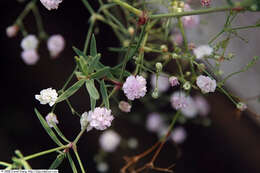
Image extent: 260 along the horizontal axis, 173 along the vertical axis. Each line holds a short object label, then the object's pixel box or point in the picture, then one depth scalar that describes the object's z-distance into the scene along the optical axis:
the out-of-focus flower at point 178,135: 0.41
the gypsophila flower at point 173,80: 0.31
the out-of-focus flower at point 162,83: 0.40
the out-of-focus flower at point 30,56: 0.38
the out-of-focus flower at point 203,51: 0.31
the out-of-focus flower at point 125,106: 0.32
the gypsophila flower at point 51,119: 0.31
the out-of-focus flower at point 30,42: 0.37
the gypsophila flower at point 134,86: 0.30
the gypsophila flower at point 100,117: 0.30
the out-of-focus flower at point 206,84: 0.30
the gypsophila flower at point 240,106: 0.31
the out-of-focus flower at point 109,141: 0.41
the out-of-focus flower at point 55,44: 0.38
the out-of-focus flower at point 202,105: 0.40
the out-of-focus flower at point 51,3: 0.30
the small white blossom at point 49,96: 0.30
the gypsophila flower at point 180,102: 0.32
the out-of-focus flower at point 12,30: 0.37
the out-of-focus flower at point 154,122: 0.41
